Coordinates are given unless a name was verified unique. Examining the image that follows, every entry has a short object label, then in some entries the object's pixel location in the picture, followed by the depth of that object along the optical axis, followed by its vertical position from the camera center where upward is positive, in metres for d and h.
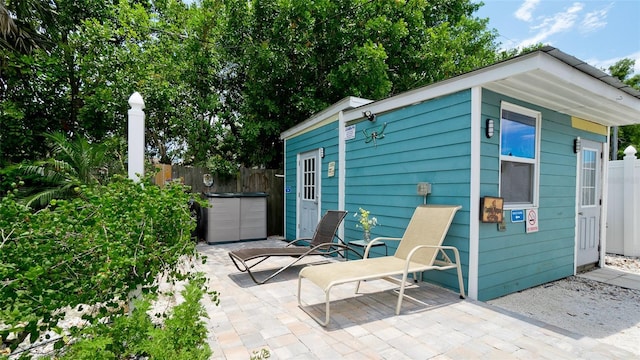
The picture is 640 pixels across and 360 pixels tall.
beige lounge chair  2.78 -0.89
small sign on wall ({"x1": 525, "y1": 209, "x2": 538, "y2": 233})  3.78 -0.51
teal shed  3.23 +0.23
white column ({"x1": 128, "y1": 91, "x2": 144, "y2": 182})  2.65 +0.33
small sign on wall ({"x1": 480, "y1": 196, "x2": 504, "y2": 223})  3.20 -0.32
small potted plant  4.26 -0.63
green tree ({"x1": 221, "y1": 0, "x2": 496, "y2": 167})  7.76 +3.32
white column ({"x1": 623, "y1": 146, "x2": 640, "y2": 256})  5.87 -0.59
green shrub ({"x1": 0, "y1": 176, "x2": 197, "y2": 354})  1.57 -0.45
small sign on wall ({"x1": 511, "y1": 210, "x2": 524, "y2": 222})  3.62 -0.43
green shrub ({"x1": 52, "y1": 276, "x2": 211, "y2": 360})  1.63 -0.92
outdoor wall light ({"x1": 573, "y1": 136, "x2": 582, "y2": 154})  4.45 +0.51
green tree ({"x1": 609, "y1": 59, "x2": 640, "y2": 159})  14.97 +5.08
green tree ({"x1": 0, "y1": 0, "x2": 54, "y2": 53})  5.59 +2.97
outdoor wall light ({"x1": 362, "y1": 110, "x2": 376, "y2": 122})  4.54 +0.94
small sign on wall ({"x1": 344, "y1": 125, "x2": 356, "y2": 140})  5.01 +0.76
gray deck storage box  6.35 -0.87
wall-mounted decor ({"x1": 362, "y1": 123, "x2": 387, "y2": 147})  4.43 +0.67
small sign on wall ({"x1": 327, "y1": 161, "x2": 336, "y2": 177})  5.45 +0.15
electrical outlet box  3.70 -0.13
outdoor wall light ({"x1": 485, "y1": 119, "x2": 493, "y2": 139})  3.27 +0.55
